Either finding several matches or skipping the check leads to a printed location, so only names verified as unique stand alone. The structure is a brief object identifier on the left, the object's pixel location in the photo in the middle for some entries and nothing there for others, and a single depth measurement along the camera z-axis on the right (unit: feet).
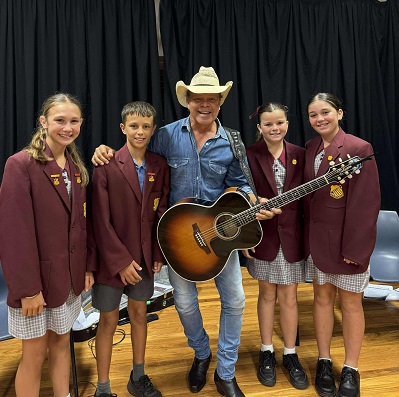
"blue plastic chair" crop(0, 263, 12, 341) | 6.26
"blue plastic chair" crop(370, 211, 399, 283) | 8.66
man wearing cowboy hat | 6.51
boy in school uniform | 6.03
